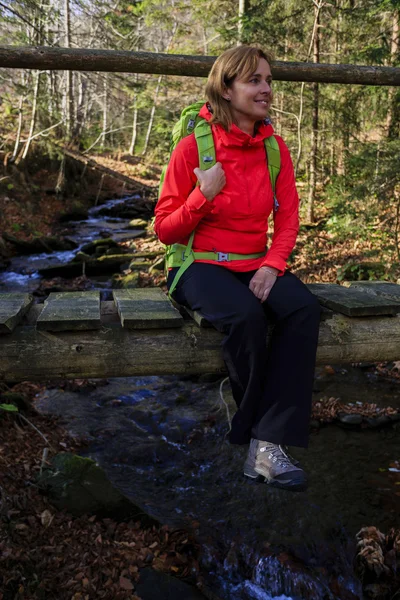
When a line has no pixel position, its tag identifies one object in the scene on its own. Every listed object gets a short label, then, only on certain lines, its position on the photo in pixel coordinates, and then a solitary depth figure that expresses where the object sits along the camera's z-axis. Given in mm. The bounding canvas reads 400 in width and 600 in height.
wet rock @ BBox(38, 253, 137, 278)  12844
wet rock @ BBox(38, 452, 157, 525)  4250
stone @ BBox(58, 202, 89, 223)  19020
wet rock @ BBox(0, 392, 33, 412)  5562
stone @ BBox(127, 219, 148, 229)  18872
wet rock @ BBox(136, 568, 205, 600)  3645
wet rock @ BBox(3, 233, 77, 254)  14667
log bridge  2652
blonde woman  2732
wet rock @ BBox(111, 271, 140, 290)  11789
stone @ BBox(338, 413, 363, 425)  6047
